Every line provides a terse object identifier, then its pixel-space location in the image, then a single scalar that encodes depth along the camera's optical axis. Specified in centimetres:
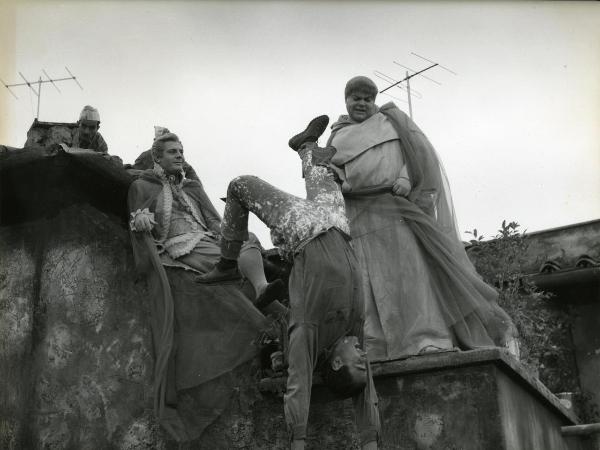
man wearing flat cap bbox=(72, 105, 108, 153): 899
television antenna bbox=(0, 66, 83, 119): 1026
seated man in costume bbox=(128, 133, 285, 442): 697
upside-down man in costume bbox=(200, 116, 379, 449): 582
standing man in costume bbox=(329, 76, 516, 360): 739
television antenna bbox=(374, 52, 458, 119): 1182
